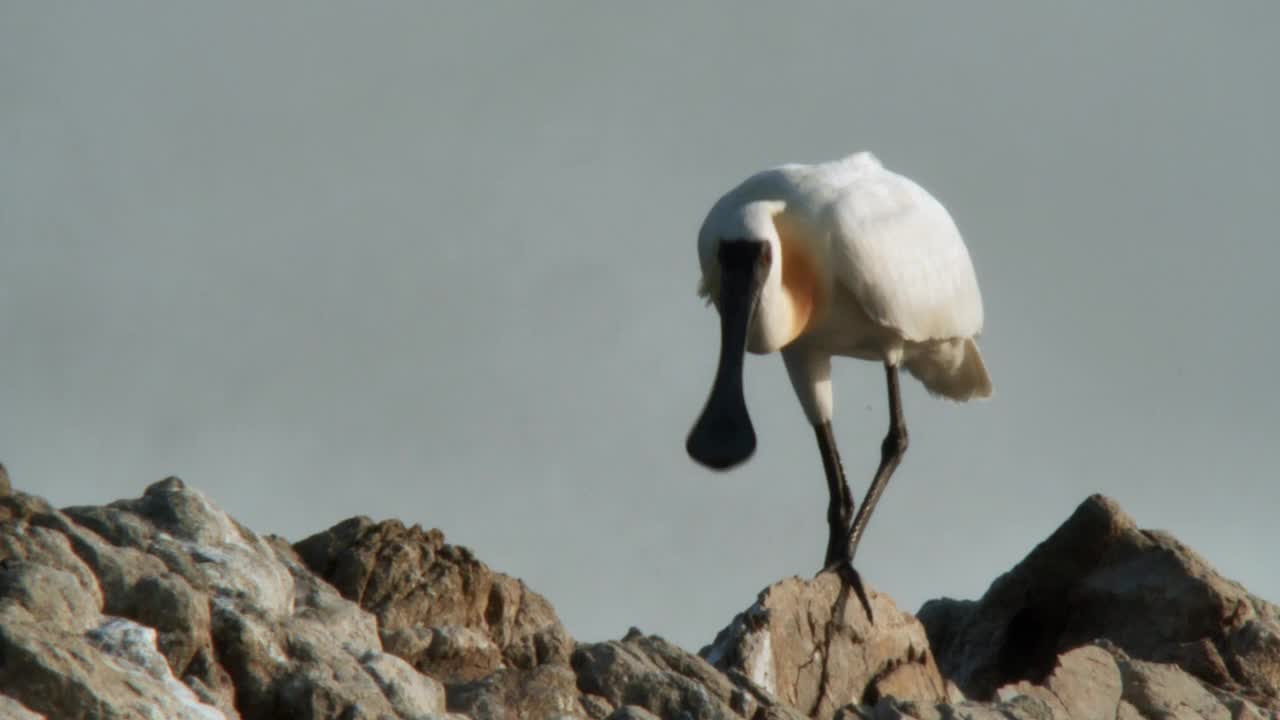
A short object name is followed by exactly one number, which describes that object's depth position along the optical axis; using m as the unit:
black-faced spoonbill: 29.56
